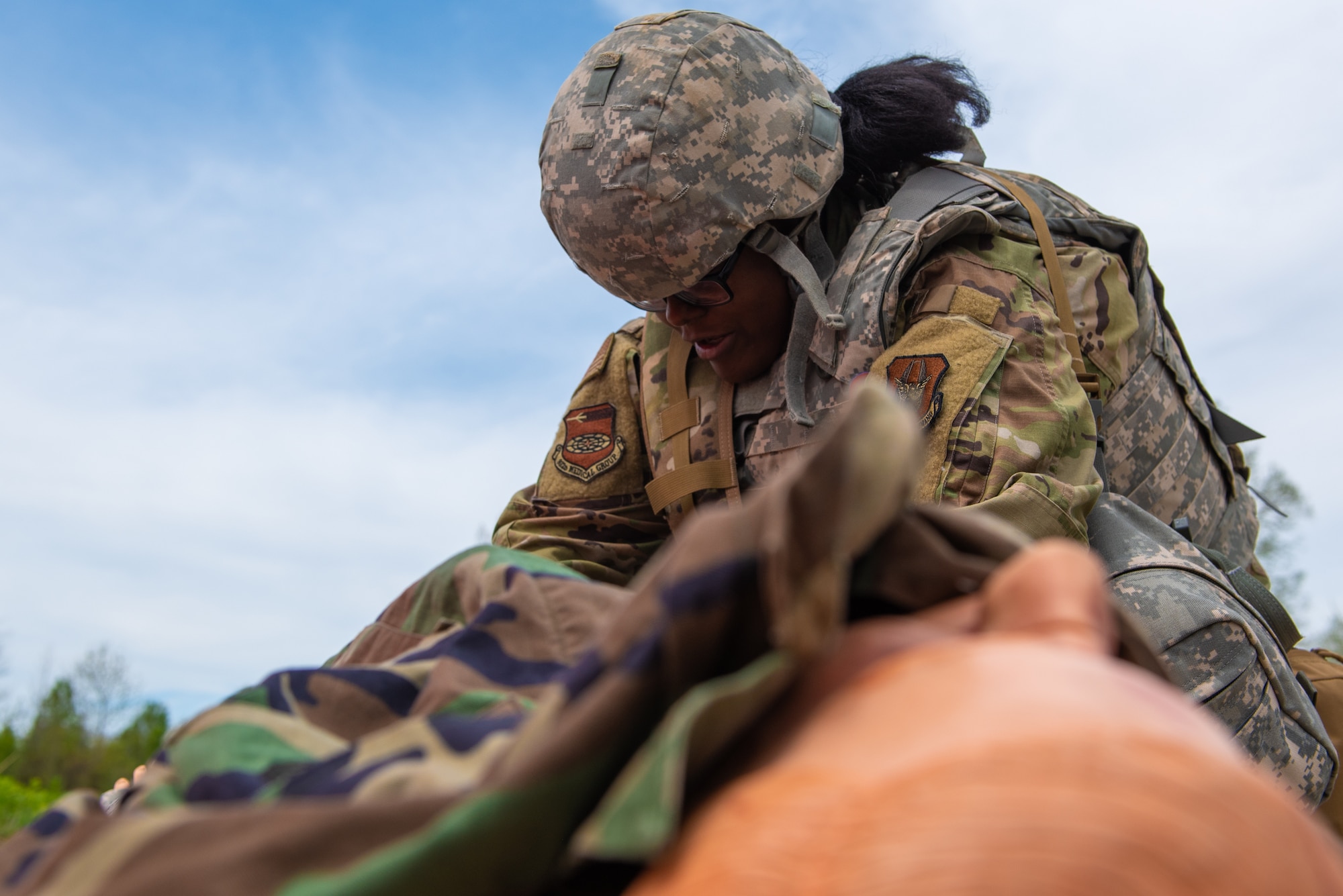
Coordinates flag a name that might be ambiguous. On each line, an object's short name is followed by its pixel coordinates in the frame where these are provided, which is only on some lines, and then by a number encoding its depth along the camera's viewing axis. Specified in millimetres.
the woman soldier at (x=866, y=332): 1813
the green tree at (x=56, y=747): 13477
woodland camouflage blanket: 468
